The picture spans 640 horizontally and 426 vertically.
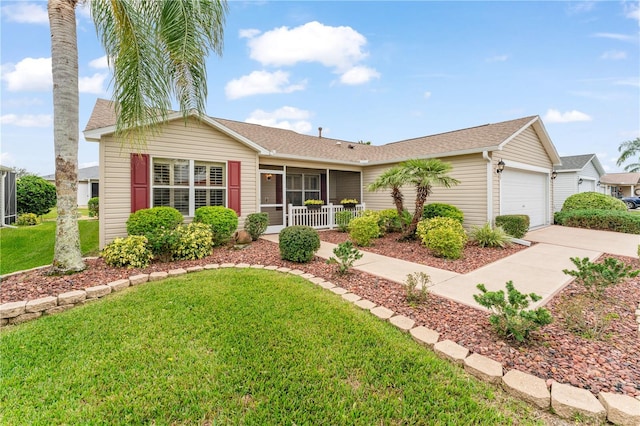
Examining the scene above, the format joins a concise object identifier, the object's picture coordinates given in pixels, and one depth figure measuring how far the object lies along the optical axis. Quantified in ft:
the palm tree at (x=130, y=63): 15.90
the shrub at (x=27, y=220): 41.47
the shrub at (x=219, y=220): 24.73
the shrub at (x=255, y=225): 28.45
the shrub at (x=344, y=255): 16.98
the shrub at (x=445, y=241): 21.93
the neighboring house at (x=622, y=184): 115.93
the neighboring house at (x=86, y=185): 73.79
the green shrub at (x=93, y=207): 47.73
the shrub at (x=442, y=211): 29.78
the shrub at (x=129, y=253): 18.12
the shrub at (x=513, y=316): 9.20
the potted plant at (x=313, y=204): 36.22
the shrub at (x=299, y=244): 19.89
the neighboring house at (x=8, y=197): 39.47
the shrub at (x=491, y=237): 26.40
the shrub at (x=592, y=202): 43.78
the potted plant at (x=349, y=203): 38.09
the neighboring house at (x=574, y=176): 59.14
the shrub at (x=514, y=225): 29.19
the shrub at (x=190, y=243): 20.25
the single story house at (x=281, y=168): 23.85
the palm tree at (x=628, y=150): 104.47
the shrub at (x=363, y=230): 26.45
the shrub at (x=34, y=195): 45.47
